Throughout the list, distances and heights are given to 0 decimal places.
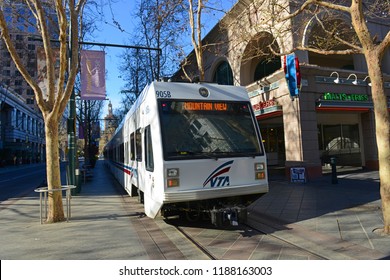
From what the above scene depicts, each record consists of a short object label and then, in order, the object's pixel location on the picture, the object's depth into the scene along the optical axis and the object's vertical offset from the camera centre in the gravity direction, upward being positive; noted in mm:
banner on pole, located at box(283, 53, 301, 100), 13406 +3399
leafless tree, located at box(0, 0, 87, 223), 7473 +1635
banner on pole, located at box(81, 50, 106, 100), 11188 +3194
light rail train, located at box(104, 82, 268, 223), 5852 +91
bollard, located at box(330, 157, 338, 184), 12412 -1175
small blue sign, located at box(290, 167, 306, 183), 13398 -1161
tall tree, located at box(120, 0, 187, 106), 14193 +6990
